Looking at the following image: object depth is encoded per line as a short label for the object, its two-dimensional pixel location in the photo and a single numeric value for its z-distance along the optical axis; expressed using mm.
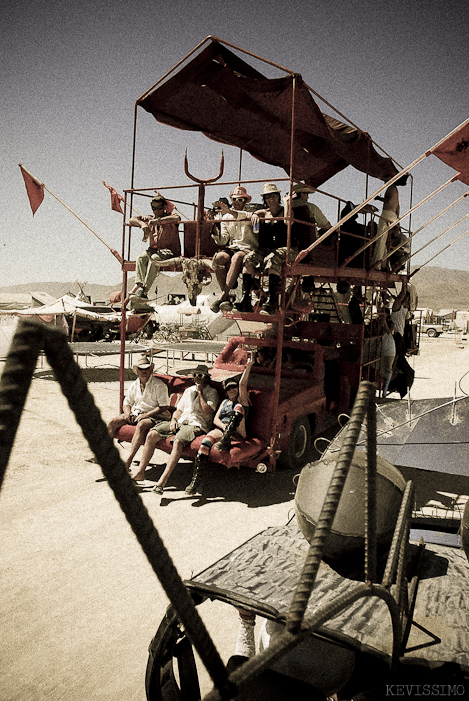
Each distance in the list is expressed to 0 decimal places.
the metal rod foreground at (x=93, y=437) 839
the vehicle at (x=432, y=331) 44438
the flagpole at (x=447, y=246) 10508
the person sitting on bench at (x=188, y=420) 7188
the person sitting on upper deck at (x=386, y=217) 9828
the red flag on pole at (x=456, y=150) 6855
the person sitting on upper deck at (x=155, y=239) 8969
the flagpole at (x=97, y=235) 9172
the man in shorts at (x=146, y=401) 7954
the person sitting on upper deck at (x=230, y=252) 7727
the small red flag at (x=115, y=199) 11000
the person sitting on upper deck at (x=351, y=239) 9453
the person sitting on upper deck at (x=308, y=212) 8211
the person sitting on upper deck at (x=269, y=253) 7429
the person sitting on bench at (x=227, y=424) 6973
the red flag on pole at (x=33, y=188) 10539
